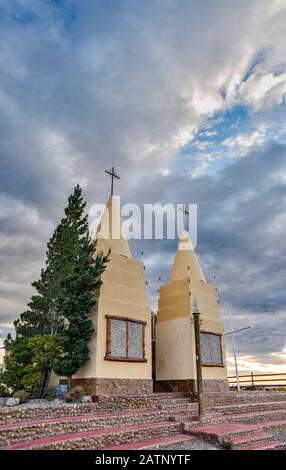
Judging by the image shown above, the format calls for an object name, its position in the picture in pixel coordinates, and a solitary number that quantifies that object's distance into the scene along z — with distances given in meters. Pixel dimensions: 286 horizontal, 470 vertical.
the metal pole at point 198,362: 9.97
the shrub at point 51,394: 11.06
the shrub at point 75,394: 10.46
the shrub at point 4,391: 12.86
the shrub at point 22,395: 10.96
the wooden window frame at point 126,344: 11.48
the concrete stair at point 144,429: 7.32
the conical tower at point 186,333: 14.34
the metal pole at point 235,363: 20.50
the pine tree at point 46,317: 11.97
